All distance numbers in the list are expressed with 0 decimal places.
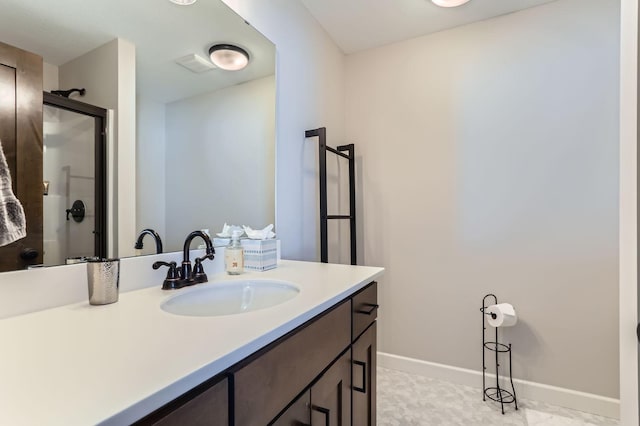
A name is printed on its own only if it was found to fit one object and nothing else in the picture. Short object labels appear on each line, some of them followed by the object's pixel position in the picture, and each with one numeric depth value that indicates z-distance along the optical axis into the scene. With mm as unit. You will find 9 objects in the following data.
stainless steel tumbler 806
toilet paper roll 1767
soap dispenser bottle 1252
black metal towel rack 1851
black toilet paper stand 1857
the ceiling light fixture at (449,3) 1797
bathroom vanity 418
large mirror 828
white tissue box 1324
